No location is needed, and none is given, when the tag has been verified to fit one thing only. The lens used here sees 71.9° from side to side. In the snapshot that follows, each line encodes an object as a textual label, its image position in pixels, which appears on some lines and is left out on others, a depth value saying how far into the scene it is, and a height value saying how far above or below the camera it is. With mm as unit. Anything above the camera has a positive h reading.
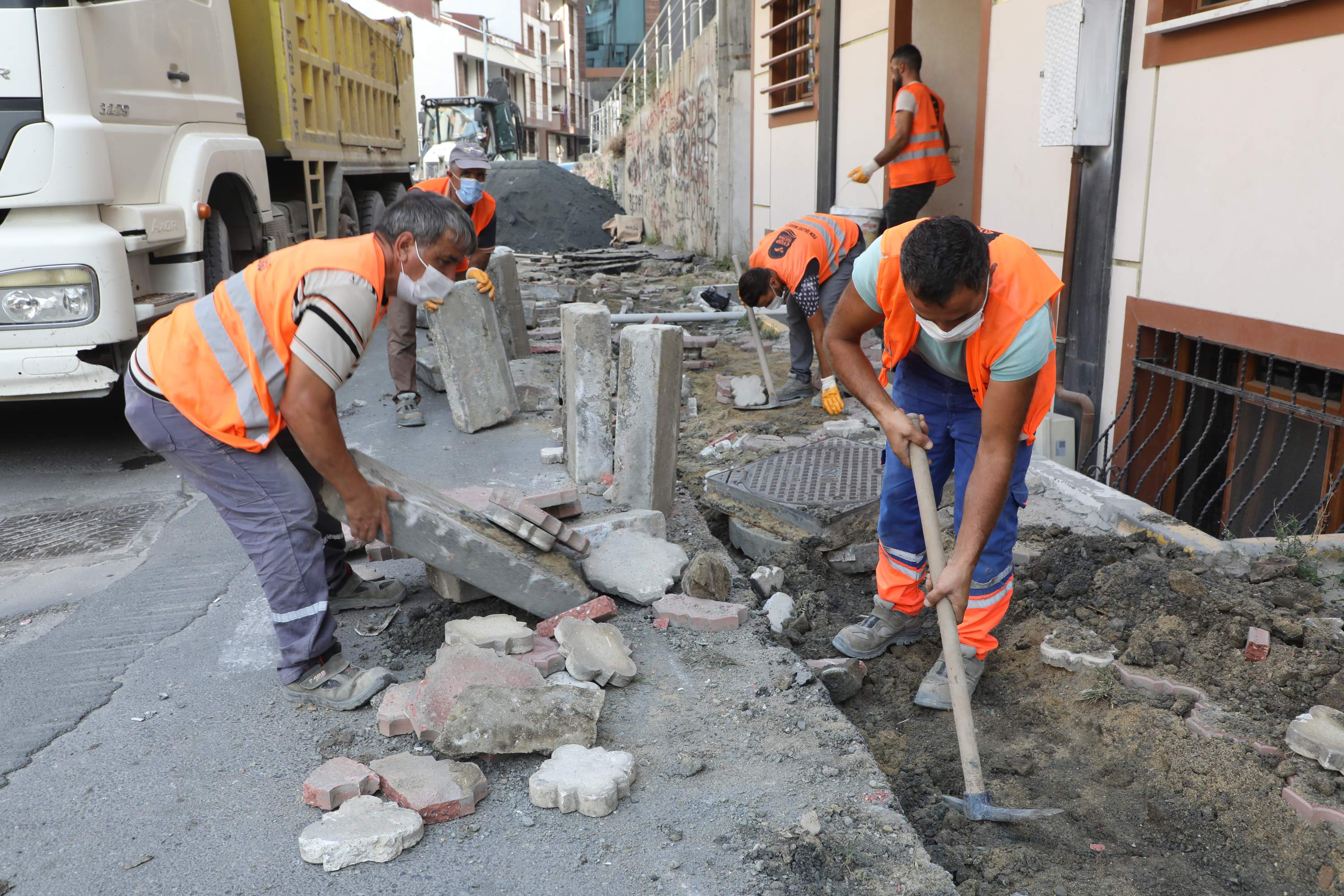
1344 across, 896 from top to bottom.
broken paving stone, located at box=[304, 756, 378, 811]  2121 -1208
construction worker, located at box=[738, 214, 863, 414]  5504 -114
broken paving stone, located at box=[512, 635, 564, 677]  2613 -1138
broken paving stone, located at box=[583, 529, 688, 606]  3115 -1067
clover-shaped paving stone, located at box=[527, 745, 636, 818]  2123 -1215
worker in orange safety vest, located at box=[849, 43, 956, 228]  6621 +743
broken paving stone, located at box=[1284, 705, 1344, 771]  2275 -1193
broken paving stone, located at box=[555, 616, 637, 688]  2607 -1140
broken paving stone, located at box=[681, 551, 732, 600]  3139 -1095
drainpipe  4859 -336
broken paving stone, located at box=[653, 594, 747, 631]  2980 -1151
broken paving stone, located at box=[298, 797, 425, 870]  1970 -1235
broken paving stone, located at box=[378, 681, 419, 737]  2416 -1192
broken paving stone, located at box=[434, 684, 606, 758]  2260 -1146
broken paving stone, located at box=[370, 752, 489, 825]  2096 -1215
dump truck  4168 +429
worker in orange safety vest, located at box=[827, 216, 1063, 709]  2275 -395
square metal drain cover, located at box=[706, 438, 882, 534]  4016 -1075
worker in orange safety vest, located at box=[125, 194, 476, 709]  2379 -363
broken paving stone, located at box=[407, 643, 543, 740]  2365 -1109
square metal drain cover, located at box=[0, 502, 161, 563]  3830 -1200
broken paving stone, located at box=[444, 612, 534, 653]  2678 -1105
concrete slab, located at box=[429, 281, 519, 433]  5227 -604
